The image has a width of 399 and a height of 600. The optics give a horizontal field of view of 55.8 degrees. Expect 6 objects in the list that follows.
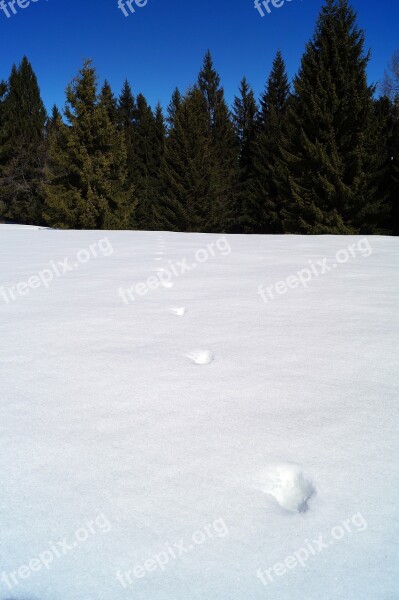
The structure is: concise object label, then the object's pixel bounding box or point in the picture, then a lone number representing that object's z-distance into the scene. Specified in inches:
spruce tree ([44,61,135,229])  572.7
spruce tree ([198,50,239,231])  709.9
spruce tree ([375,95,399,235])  518.0
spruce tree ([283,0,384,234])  467.2
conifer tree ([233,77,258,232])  832.3
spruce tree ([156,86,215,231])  636.7
